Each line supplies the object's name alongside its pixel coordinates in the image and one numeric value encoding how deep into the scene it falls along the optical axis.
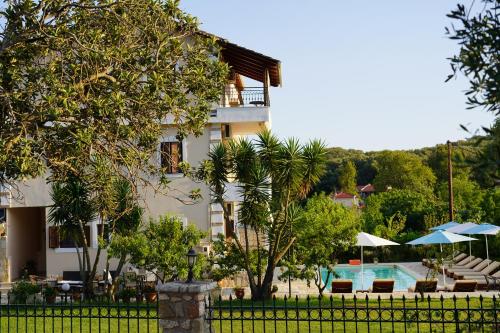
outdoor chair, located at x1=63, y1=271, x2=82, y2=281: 24.37
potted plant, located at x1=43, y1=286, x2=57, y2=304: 20.47
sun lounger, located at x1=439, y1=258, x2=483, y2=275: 29.33
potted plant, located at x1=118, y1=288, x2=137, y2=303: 20.17
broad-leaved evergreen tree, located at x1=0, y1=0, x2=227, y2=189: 11.41
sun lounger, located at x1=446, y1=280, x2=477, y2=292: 21.77
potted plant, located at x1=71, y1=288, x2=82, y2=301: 20.89
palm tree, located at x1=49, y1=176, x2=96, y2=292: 21.61
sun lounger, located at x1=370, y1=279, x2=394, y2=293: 21.75
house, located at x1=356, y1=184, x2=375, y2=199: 84.39
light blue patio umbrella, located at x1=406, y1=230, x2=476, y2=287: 24.39
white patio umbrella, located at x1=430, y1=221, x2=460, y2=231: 30.17
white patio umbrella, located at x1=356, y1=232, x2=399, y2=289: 23.66
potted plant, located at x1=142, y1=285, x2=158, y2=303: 20.11
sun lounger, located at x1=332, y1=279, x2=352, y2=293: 22.14
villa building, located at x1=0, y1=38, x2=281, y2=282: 25.66
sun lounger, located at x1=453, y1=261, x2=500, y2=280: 25.61
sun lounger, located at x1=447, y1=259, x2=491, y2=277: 27.45
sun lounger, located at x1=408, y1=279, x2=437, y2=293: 21.02
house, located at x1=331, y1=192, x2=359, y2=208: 69.50
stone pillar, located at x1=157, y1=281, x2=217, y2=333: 10.38
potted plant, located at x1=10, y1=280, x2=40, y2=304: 20.20
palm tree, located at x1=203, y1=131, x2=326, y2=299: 19.89
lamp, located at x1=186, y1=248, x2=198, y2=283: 10.57
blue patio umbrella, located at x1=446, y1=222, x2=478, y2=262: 27.34
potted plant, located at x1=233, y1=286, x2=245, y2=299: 20.89
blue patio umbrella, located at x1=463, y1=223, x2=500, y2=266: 25.86
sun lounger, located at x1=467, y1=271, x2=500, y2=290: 21.71
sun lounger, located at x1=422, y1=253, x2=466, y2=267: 32.39
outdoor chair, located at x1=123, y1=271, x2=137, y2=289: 22.59
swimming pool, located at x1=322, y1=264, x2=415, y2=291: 28.78
